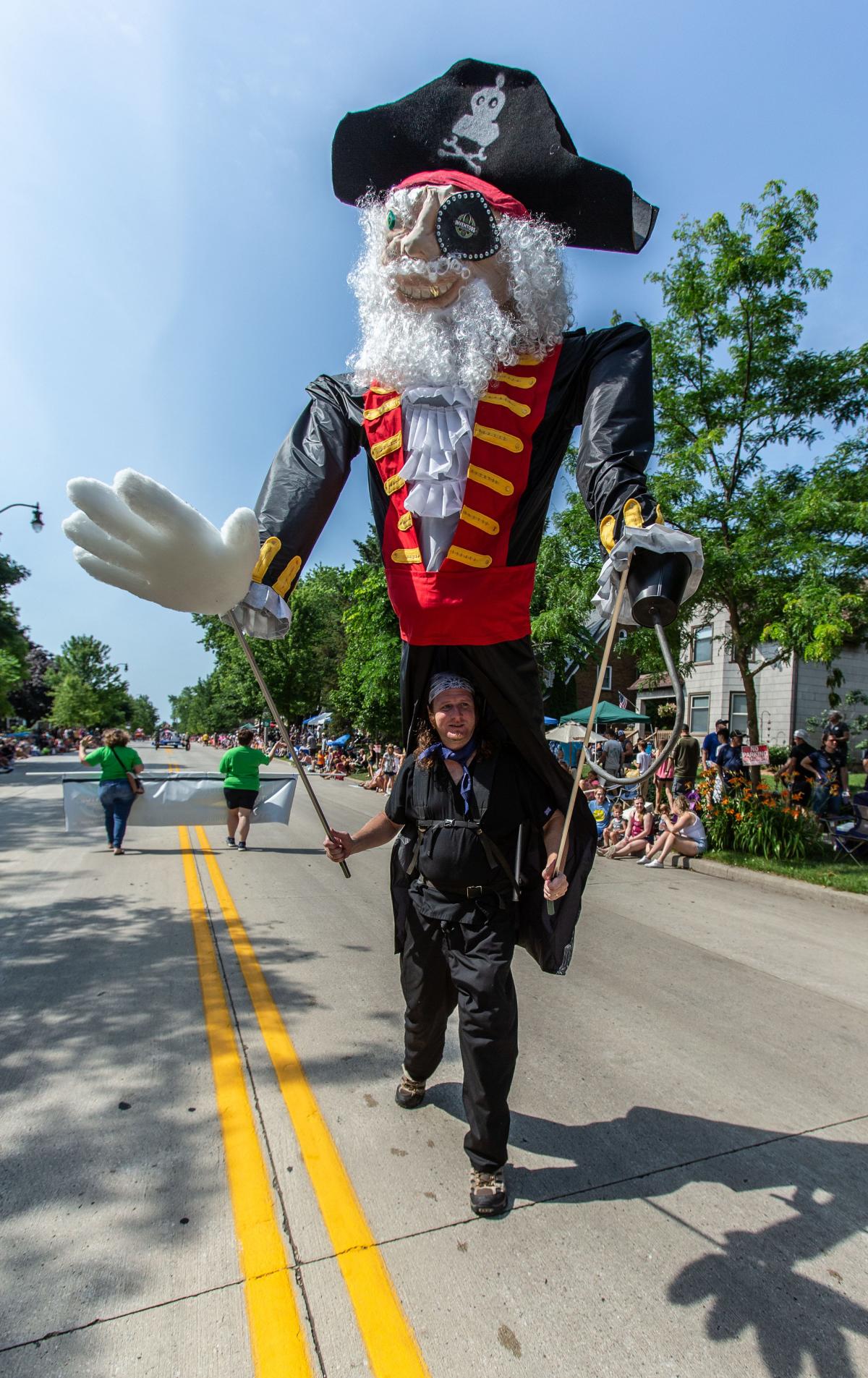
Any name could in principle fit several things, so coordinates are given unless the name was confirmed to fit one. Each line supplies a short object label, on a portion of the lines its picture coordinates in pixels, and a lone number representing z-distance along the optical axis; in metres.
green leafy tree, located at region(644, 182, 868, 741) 8.07
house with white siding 24.08
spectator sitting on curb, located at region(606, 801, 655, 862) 9.80
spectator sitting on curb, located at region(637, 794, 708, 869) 9.16
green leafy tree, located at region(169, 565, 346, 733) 37.34
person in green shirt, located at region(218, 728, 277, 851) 9.73
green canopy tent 17.60
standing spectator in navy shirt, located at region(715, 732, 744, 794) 10.76
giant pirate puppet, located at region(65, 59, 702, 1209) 2.40
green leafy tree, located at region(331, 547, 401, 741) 14.81
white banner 10.14
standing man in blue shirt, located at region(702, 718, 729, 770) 11.75
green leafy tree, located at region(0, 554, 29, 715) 26.33
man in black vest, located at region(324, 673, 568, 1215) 2.40
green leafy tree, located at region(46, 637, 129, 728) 66.19
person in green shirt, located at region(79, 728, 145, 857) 9.07
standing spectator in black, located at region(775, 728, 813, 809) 10.46
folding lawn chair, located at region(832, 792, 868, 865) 9.30
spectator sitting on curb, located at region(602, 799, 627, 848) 10.70
